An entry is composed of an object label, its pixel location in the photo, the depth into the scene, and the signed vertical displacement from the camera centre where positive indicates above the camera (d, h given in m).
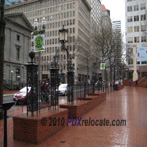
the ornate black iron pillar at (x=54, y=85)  7.65 -0.39
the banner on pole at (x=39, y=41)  10.66 +2.09
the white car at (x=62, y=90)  22.88 -1.82
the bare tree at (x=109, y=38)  31.78 +6.57
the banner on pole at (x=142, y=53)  35.84 +4.36
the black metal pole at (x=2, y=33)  9.57 +2.30
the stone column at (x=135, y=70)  46.21 +1.21
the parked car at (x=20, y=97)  15.90 -1.88
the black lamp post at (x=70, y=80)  9.33 -0.23
